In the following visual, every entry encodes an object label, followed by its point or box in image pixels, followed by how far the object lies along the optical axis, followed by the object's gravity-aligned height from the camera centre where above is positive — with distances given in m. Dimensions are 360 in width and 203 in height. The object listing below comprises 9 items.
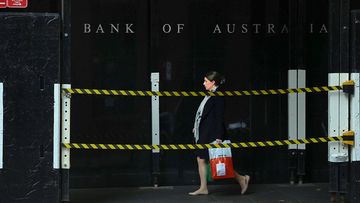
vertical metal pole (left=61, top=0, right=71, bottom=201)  7.71 +0.21
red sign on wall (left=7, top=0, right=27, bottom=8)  8.18 +1.17
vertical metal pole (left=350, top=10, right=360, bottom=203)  7.93 -0.13
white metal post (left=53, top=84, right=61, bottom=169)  7.61 -0.37
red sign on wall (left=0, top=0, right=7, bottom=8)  7.95 +1.12
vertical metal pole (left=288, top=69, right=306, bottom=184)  9.93 -0.33
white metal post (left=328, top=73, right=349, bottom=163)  8.09 -0.24
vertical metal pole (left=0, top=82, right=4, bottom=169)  7.52 -0.27
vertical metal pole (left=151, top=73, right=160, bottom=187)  9.68 -0.40
